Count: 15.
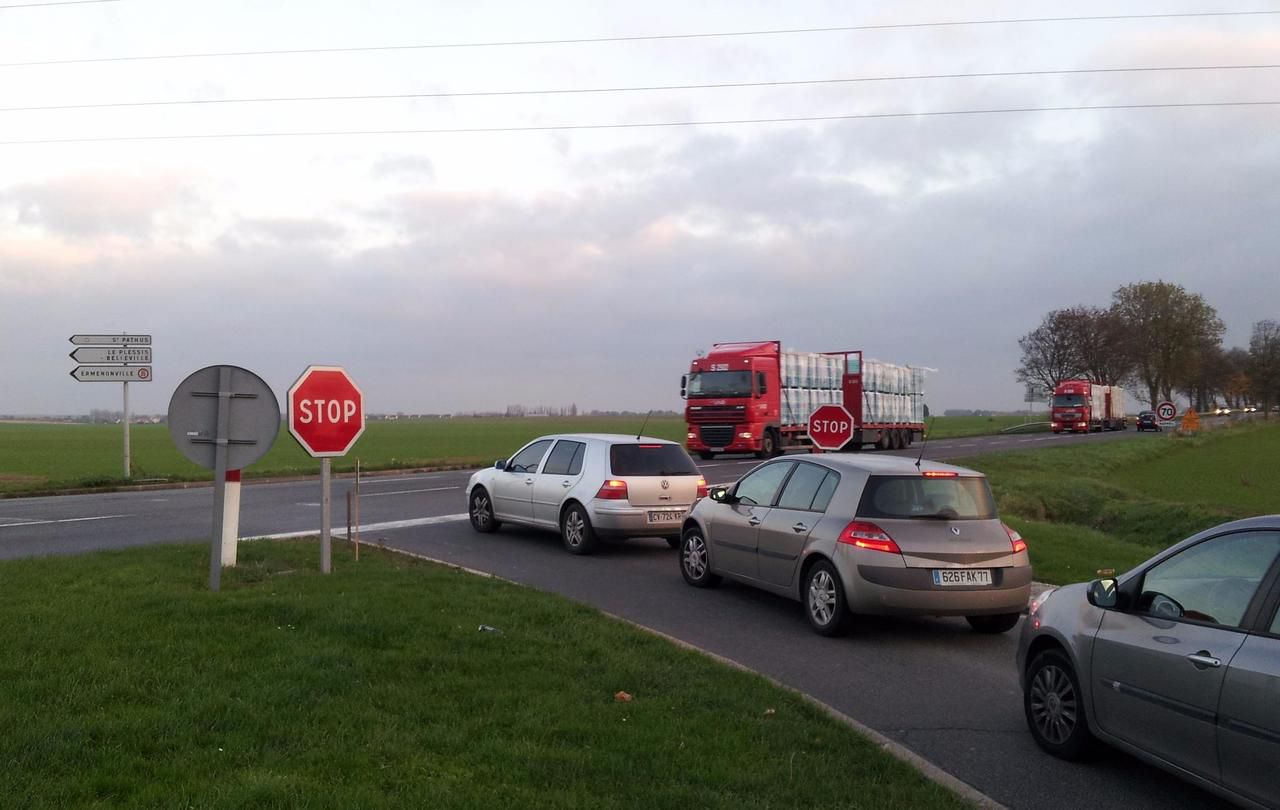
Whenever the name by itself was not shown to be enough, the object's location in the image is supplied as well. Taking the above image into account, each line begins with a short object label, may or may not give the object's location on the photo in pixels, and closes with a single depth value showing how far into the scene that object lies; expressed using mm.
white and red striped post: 9430
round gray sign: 8391
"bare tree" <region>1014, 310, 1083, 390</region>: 95750
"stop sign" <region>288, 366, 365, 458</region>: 9273
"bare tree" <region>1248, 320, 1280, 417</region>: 90256
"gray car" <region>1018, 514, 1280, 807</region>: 4266
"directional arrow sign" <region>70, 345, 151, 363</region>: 25828
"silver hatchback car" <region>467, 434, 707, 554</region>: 13195
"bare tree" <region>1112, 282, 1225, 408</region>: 94812
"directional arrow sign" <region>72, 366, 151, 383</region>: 25781
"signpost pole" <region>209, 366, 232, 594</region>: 8523
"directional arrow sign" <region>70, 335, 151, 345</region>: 25812
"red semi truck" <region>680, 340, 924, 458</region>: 34531
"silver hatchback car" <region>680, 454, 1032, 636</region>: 8250
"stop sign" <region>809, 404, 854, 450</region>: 17219
